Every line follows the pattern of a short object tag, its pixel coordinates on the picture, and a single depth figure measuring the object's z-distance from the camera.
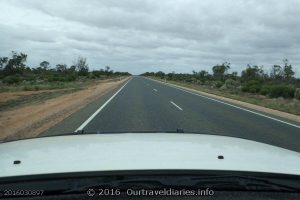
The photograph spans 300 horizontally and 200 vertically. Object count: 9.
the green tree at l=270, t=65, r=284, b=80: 40.22
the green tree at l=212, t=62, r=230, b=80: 55.13
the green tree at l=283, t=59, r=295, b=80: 39.22
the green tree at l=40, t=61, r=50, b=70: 74.66
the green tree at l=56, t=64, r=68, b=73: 70.86
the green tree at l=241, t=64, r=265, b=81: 44.26
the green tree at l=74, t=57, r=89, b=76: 66.61
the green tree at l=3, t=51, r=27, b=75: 55.27
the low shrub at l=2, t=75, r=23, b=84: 38.34
